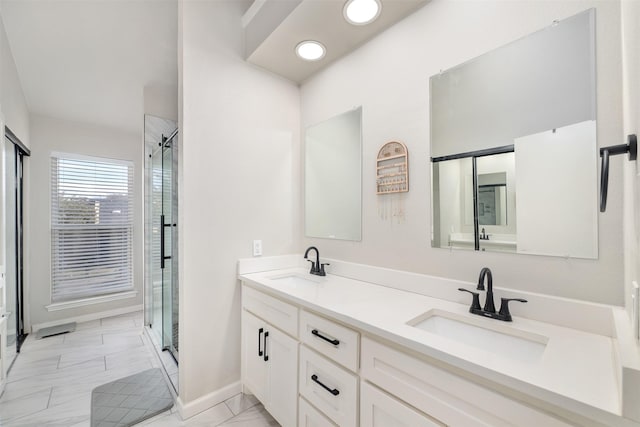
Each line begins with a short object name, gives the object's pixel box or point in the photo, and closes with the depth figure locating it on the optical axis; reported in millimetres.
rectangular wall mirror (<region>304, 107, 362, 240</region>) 1875
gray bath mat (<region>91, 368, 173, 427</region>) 1721
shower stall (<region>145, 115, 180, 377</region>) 2375
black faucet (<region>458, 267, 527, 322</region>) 1081
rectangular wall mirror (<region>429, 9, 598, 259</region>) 1025
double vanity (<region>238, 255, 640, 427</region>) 668
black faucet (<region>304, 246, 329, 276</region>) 1945
